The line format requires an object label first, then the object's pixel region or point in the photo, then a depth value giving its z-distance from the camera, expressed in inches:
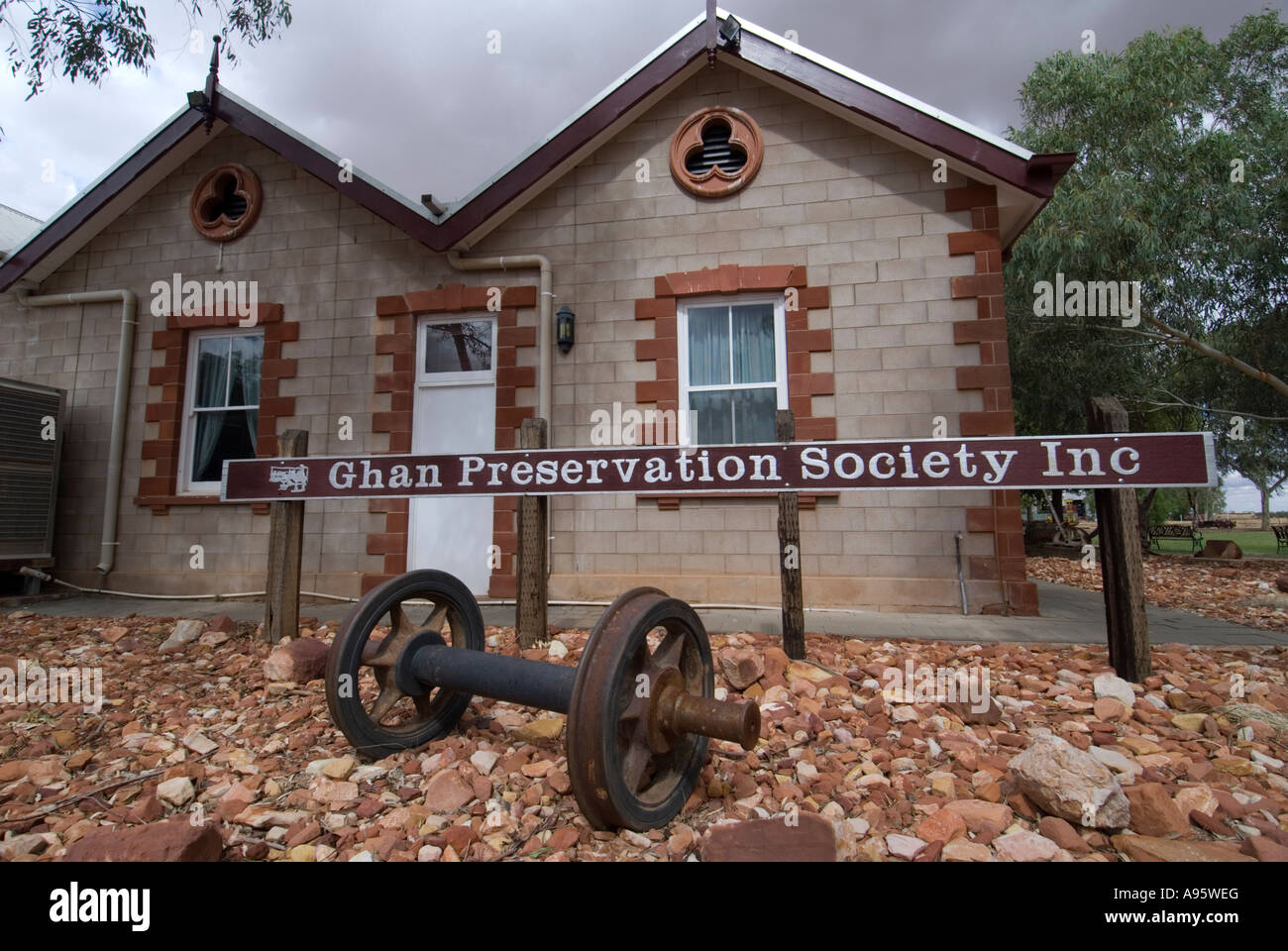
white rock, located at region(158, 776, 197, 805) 106.0
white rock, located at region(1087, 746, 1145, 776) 106.6
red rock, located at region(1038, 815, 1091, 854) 87.0
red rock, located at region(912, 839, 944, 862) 85.7
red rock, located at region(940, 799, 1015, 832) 92.0
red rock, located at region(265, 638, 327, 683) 163.6
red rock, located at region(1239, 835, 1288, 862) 81.9
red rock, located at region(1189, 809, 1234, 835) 90.5
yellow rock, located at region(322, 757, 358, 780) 113.2
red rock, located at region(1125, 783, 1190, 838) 90.1
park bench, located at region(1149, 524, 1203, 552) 777.7
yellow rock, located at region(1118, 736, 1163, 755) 114.0
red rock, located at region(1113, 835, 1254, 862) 82.7
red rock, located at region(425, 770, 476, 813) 102.5
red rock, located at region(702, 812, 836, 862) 82.4
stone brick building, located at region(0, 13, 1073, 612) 245.4
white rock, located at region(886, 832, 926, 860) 86.8
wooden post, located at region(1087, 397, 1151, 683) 148.9
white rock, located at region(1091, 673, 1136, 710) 137.3
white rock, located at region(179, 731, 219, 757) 127.1
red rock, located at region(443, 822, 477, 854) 91.1
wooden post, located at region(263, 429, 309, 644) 197.3
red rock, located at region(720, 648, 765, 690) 146.2
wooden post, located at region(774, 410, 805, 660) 165.6
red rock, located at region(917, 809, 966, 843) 90.0
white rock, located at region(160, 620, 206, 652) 201.1
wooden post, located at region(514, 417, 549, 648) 181.9
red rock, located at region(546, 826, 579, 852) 90.7
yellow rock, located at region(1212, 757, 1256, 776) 106.7
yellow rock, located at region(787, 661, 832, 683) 154.7
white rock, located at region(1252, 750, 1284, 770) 109.0
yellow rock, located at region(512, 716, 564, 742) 128.8
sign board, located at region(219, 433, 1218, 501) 145.9
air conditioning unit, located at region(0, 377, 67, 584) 288.0
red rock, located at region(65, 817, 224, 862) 80.6
